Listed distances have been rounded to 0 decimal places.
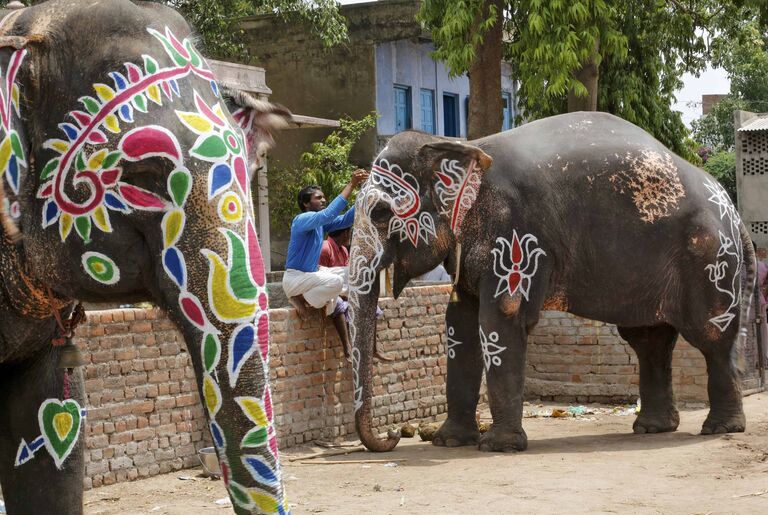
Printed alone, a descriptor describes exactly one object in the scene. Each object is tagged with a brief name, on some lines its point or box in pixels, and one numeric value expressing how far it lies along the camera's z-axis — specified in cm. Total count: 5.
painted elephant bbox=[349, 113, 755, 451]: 910
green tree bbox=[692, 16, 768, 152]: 3453
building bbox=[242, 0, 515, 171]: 2358
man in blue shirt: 927
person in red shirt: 1042
